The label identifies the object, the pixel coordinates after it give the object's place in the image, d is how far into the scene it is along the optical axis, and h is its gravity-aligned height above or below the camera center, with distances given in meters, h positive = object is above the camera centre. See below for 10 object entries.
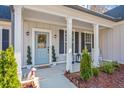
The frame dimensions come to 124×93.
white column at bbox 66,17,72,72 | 4.10 -0.06
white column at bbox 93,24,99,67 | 5.23 +0.10
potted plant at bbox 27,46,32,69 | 4.75 -0.63
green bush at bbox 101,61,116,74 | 4.35 -1.15
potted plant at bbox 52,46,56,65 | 5.41 -0.53
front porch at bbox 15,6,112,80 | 4.17 +0.70
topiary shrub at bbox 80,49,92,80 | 3.39 -0.84
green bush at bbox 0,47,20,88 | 2.19 -0.63
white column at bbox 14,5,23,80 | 3.03 +0.44
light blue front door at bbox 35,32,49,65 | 5.02 -0.07
